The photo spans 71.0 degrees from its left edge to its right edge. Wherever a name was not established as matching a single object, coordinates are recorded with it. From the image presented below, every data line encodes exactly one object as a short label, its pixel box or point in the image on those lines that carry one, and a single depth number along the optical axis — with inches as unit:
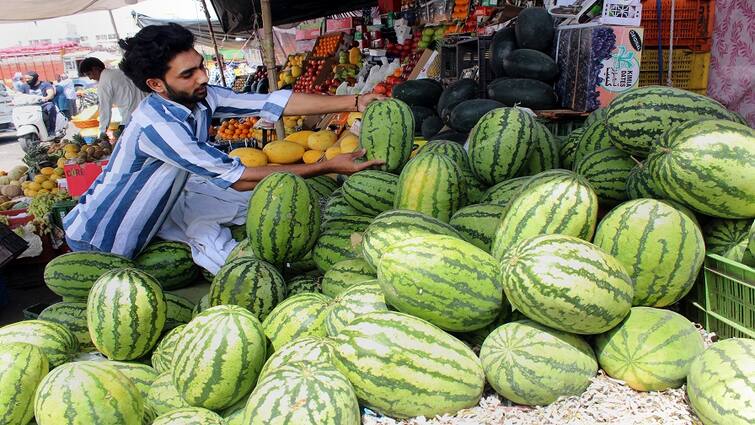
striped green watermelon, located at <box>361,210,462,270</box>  75.9
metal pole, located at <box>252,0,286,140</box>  249.0
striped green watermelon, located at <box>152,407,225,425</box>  62.2
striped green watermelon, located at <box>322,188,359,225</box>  111.9
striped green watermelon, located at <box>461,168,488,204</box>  104.3
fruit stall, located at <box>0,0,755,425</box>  58.9
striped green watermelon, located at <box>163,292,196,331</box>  91.1
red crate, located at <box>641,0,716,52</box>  183.2
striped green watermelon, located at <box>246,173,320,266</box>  95.3
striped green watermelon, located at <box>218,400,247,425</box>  64.9
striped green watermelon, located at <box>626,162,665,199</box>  74.7
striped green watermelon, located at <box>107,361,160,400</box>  77.0
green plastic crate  62.2
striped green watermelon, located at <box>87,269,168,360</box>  78.1
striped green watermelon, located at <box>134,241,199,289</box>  117.2
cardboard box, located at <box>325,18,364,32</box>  436.1
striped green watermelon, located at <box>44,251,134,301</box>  103.9
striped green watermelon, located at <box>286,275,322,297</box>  92.9
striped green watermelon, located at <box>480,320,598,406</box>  59.2
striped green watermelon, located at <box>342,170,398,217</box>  105.7
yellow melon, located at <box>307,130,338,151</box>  209.8
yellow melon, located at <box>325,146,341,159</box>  177.8
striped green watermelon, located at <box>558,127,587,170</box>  110.2
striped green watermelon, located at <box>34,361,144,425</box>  60.6
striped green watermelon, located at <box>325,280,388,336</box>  69.3
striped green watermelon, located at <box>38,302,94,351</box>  93.0
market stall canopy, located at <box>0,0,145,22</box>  434.0
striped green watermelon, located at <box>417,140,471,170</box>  109.0
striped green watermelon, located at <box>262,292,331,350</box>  73.0
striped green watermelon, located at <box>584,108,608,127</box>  111.0
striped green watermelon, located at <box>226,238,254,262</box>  103.9
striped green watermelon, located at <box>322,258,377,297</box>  82.7
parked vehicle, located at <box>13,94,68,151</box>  620.1
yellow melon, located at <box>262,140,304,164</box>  209.3
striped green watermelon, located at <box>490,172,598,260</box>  68.6
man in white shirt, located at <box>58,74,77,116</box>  917.2
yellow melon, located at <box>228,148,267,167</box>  203.9
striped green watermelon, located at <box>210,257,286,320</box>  84.6
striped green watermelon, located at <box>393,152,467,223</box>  91.5
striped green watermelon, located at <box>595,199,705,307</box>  65.6
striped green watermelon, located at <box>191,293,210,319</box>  89.4
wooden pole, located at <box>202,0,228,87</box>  396.2
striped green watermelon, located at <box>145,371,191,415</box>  70.3
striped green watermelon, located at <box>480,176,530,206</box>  91.9
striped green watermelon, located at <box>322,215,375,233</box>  102.8
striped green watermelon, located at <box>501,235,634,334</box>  58.3
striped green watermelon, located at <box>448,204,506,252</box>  82.0
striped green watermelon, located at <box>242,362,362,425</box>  53.3
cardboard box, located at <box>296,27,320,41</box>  532.1
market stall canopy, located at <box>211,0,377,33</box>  445.1
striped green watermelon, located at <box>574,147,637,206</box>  87.2
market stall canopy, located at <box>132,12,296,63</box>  622.5
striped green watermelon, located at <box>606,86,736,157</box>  81.1
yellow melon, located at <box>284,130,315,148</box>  224.4
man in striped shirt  114.3
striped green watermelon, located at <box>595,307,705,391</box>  60.6
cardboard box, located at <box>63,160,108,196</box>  239.0
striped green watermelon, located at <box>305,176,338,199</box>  133.5
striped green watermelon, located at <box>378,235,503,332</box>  63.6
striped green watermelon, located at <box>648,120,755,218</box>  66.0
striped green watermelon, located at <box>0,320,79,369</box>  79.4
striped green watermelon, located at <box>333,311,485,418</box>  58.5
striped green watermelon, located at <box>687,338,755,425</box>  51.3
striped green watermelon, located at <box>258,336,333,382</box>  62.2
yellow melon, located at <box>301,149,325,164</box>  201.9
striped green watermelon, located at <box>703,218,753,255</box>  70.0
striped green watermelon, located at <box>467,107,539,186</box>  99.4
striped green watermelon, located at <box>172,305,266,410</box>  64.4
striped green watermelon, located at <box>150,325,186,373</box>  78.5
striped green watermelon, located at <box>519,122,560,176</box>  105.4
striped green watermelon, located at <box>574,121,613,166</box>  100.3
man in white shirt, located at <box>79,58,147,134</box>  372.8
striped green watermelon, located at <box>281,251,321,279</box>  103.6
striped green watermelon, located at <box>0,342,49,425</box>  67.1
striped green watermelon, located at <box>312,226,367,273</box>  93.8
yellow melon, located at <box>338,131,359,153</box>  179.3
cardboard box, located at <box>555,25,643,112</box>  164.1
